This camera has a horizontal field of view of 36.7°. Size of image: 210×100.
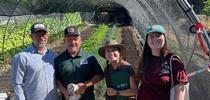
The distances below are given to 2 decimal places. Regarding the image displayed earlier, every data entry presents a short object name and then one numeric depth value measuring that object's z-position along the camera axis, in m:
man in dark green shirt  3.20
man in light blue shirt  3.16
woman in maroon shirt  2.71
